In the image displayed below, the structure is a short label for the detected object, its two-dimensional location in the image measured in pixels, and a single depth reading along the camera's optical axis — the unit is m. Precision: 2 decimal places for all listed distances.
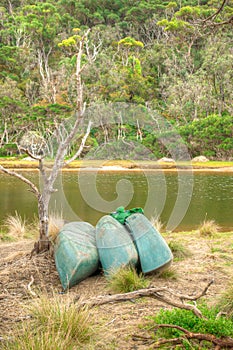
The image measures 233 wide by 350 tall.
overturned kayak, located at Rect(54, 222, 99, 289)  4.38
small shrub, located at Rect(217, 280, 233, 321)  3.40
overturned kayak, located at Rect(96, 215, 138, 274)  4.45
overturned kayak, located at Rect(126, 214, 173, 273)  4.46
